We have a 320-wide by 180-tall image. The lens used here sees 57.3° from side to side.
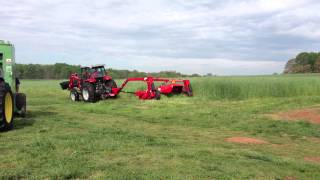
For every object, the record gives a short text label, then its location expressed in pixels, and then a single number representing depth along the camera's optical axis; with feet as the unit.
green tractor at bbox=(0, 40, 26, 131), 22.86
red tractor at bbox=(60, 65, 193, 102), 49.34
